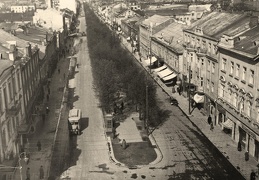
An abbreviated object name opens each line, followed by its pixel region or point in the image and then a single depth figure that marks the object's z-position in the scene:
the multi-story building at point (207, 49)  46.53
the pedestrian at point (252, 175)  31.14
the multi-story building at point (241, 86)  35.78
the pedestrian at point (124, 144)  38.72
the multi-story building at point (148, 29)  82.56
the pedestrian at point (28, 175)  31.44
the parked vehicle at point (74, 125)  42.56
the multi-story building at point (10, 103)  32.50
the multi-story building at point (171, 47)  63.06
